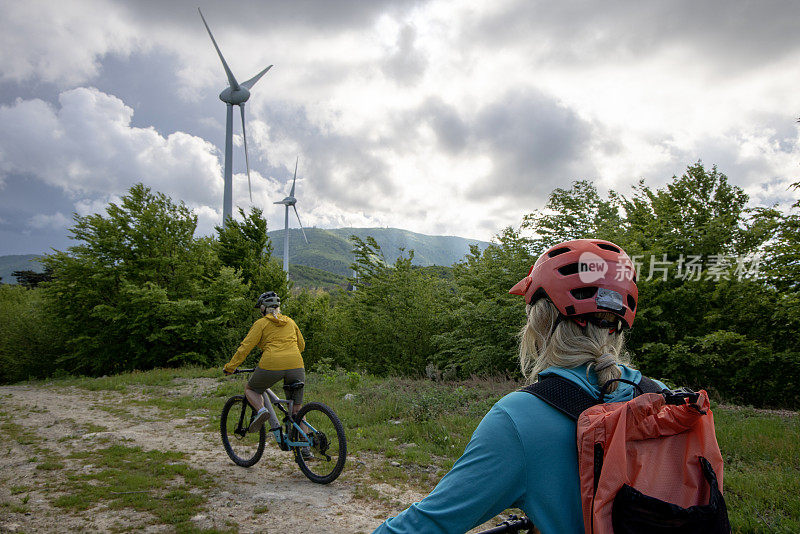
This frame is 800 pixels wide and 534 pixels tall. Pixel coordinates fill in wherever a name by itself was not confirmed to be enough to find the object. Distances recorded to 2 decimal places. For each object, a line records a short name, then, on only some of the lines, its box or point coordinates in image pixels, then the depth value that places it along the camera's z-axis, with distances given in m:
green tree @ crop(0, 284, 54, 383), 26.11
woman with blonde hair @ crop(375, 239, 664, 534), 1.22
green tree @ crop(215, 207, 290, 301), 25.83
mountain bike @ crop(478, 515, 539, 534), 1.82
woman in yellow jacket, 6.28
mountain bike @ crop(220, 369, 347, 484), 5.79
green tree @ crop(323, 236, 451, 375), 19.72
